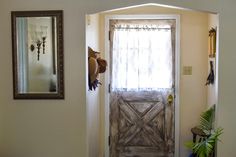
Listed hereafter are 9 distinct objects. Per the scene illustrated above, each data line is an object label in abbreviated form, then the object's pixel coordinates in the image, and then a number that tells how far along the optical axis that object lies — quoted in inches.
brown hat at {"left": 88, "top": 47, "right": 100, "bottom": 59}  105.1
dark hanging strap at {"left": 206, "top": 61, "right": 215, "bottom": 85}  113.0
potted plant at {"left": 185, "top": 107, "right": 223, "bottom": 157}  91.9
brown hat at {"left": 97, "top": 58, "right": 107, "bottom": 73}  113.0
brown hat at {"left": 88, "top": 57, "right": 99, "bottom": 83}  104.4
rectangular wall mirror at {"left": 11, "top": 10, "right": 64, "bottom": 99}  97.0
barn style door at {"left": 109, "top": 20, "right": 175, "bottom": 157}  127.5
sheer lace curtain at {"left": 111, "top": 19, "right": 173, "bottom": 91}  127.4
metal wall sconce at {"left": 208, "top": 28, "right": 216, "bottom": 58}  109.6
